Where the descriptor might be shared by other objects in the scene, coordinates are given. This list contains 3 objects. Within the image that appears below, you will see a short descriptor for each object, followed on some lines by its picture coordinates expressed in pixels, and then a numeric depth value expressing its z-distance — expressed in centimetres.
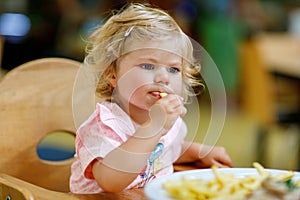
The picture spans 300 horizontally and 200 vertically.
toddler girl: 109
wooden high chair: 133
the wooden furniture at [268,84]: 349
